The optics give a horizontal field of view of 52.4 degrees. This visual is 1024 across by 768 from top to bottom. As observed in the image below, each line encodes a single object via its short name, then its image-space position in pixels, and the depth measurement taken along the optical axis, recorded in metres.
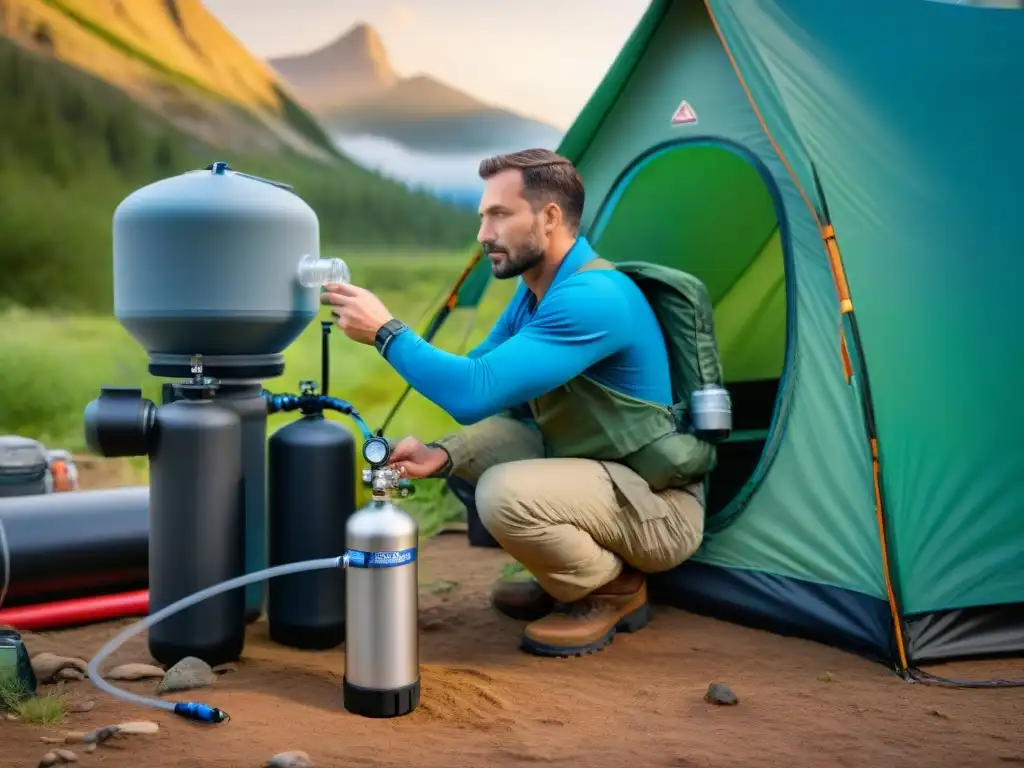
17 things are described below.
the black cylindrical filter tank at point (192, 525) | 2.84
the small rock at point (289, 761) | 2.14
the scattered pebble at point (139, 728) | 2.34
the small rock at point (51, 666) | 2.81
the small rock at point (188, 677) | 2.68
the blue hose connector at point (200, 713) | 2.43
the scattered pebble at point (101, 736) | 2.30
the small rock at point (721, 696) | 2.65
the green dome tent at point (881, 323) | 3.00
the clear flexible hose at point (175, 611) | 2.44
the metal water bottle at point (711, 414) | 3.29
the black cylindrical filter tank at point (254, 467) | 3.21
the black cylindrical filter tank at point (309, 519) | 3.08
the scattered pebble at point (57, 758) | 2.17
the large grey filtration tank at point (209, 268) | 2.93
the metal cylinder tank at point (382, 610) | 2.45
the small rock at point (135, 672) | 2.81
